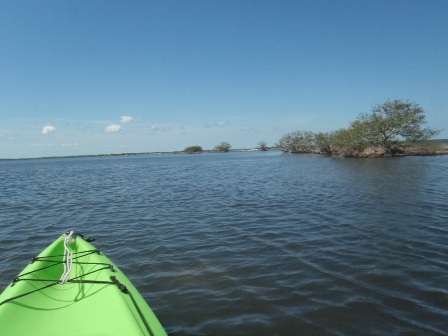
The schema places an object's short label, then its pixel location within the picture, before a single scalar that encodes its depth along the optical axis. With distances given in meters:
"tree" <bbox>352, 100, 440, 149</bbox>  57.59
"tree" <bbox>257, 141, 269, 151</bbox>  167.04
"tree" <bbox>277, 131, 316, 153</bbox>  97.69
